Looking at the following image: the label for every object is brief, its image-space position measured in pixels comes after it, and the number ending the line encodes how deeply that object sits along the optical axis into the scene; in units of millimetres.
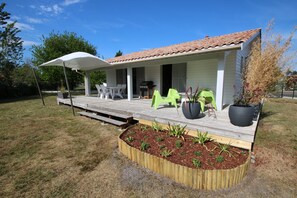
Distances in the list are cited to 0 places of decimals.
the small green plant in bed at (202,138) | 2973
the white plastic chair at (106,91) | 8430
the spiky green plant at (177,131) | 3348
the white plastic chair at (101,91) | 8750
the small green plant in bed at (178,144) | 2904
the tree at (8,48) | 15102
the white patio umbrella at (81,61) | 6344
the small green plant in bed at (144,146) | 2912
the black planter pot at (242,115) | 3127
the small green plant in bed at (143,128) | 3855
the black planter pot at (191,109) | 3670
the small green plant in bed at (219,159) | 2400
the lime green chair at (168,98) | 4742
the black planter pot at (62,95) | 8976
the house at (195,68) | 4535
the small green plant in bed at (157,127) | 3721
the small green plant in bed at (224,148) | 2658
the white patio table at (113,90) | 8091
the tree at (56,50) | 15492
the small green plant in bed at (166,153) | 2629
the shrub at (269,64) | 4176
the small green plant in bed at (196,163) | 2291
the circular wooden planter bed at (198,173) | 2125
